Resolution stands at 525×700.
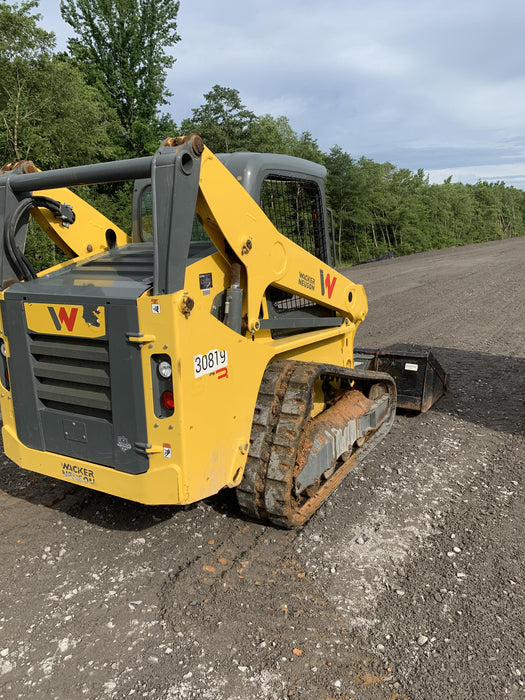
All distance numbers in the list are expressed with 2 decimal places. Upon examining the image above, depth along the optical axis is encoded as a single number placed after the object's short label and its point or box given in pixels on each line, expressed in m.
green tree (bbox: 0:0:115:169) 16.16
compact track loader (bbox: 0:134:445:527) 2.80
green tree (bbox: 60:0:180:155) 31.89
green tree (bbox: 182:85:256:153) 29.73
